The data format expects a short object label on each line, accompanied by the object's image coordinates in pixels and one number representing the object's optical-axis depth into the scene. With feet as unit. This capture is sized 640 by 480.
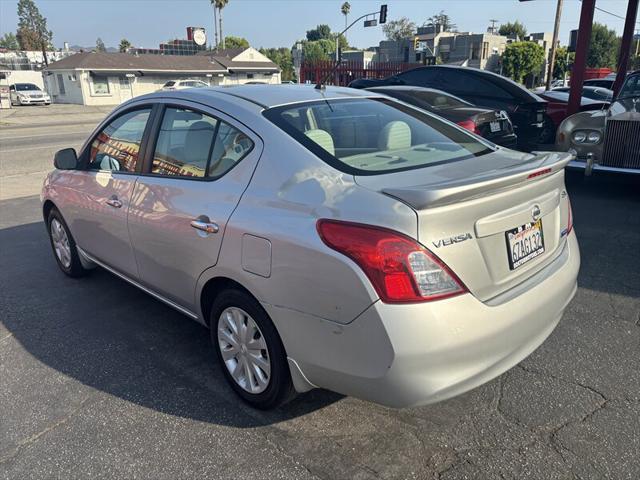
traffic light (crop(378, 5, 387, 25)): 121.39
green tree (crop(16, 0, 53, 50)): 302.45
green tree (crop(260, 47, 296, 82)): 238.48
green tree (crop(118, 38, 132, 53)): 285.76
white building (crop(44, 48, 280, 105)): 143.43
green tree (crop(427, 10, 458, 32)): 326.44
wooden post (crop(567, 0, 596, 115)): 29.89
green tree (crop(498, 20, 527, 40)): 308.79
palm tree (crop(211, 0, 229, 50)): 274.36
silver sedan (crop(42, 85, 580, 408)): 6.91
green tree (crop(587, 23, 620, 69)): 216.13
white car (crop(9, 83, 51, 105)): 123.54
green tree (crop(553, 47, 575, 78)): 182.33
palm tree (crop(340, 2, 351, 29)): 336.90
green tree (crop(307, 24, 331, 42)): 495.04
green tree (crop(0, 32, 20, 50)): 414.82
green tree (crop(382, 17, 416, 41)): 318.94
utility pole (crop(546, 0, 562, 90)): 97.63
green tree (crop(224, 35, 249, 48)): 317.36
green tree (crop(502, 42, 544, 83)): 185.16
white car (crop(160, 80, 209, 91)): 126.95
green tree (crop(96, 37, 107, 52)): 364.87
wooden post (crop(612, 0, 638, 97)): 37.49
